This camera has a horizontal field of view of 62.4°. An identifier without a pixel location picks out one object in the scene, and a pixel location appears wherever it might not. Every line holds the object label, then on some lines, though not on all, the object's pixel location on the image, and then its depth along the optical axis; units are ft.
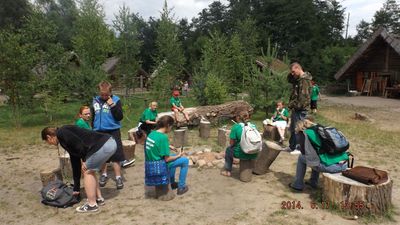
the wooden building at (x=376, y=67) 81.51
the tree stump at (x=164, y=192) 17.31
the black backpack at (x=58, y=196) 16.80
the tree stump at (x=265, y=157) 20.84
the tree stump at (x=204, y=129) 33.87
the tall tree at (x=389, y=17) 184.44
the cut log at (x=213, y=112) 38.14
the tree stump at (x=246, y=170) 19.93
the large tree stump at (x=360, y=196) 14.85
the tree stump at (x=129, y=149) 24.15
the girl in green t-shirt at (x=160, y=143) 16.51
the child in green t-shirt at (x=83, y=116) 18.85
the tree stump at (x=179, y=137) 30.65
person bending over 14.99
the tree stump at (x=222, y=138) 30.76
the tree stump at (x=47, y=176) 18.89
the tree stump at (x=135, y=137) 30.27
